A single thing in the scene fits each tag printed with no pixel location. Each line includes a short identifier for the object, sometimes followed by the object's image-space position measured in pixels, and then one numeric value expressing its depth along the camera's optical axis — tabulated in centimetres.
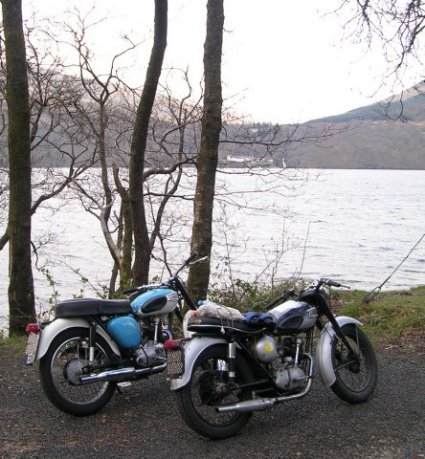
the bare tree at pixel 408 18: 798
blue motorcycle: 450
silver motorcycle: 415
